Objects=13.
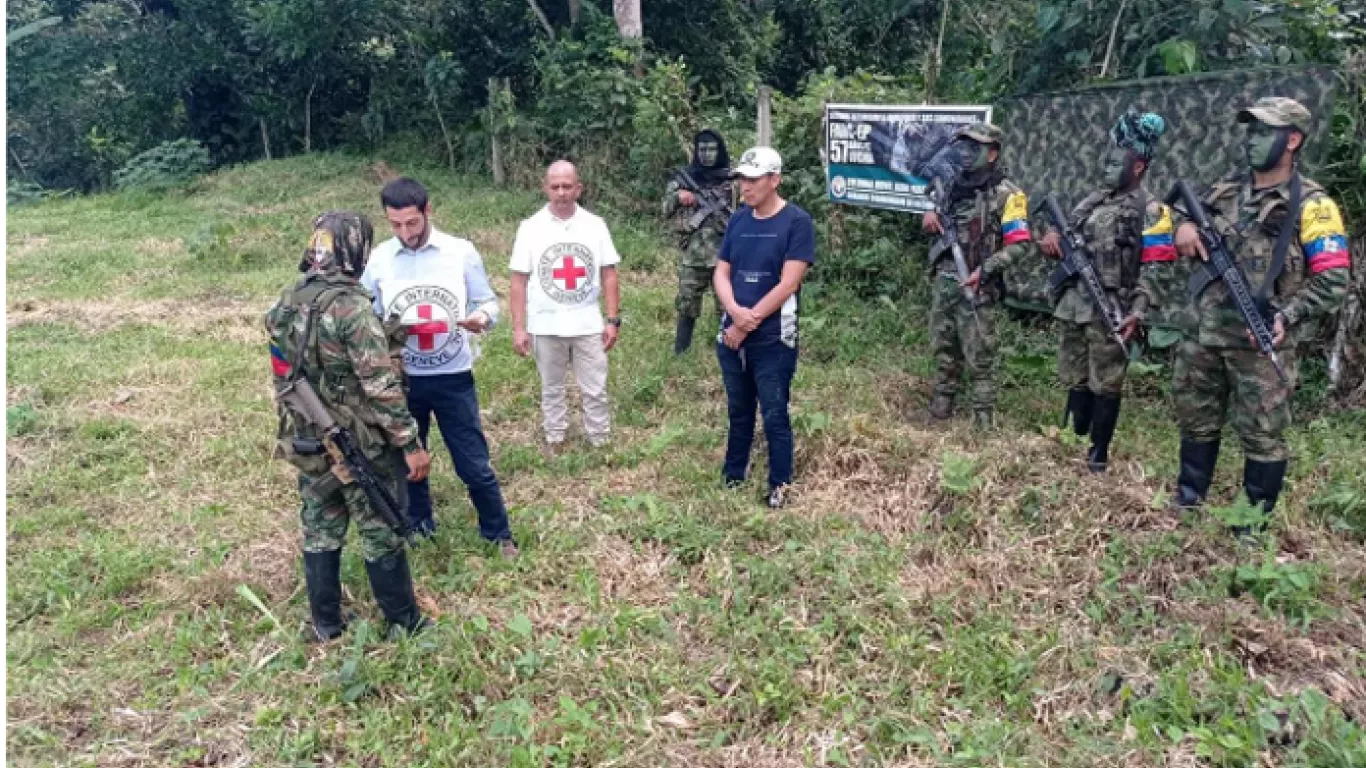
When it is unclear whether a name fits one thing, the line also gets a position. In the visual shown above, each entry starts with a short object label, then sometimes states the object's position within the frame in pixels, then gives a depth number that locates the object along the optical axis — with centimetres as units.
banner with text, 669
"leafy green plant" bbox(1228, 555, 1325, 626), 357
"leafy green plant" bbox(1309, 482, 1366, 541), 416
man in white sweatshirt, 413
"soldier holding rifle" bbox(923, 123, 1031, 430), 527
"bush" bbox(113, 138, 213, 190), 1673
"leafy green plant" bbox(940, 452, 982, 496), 443
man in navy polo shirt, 445
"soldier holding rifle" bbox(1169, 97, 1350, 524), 378
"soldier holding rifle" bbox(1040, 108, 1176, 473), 457
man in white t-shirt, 512
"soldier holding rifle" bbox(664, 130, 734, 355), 705
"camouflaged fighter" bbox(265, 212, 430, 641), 337
